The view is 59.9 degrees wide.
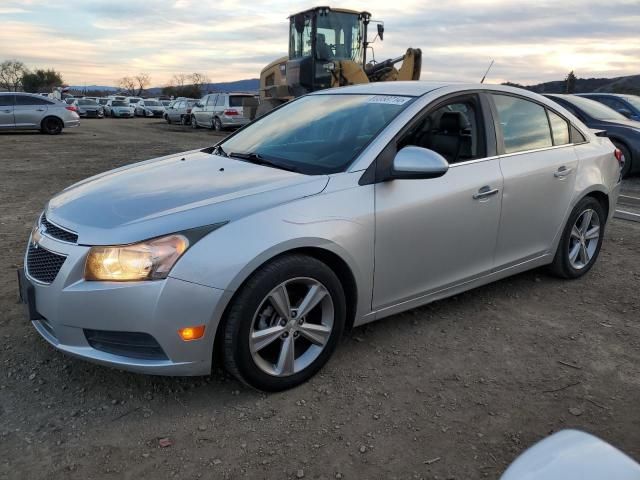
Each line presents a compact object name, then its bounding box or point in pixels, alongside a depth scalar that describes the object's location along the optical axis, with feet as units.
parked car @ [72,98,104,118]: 128.88
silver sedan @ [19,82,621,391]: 8.38
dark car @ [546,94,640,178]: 31.09
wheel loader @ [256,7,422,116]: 47.32
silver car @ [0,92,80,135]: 61.31
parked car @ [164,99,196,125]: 98.55
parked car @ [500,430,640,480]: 3.88
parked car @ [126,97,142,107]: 146.78
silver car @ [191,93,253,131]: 74.44
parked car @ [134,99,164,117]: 139.23
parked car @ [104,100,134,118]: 135.54
